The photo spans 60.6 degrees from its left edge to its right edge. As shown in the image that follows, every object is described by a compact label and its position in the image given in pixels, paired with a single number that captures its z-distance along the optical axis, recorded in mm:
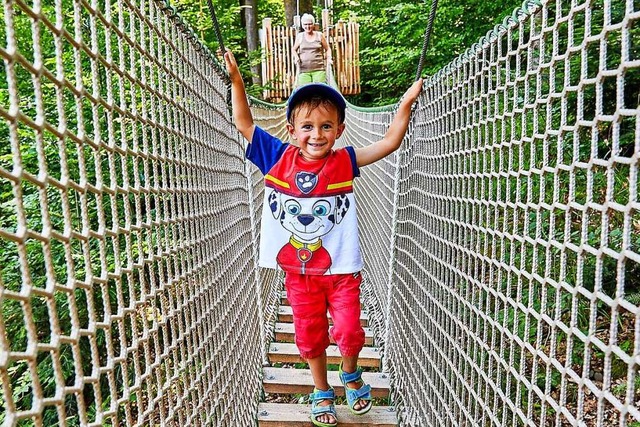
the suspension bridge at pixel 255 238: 708
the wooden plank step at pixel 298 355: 2568
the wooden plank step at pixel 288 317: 2990
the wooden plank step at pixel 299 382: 2318
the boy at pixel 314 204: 1685
